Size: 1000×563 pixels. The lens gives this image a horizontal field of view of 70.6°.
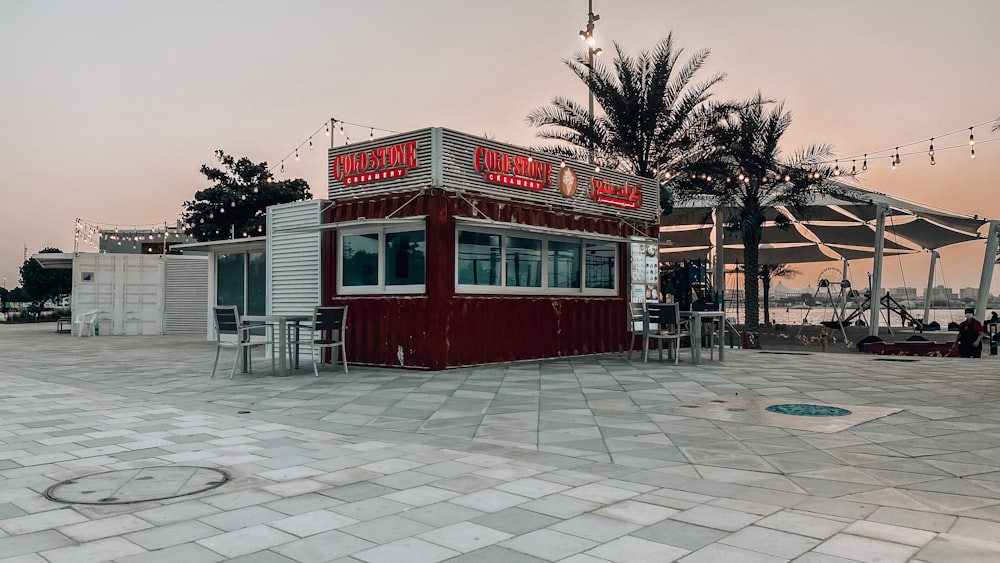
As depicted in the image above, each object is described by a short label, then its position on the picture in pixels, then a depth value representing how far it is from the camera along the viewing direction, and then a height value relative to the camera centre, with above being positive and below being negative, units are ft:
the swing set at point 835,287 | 77.00 +1.99
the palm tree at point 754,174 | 59.11 +11.09
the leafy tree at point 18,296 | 287.03 +2.63
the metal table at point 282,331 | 31.17 -1.25
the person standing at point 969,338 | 44.11 -2.10
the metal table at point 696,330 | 36.17 -1.35
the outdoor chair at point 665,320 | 34.65 -0.84
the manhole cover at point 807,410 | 19.71 -3.03
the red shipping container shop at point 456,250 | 33.04 +2.71
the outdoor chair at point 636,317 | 37.63 -0.77
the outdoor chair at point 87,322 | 70.38 -1.96
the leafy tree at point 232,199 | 114.11 +16.97
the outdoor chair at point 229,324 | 30.07 -0.90
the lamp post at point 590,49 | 57.41 +21.20
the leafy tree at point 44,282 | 173.27 +4.99
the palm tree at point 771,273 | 122.22 +6.18
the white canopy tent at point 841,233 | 59.47 +8.61
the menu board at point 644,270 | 45.93 +2.22
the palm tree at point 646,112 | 57.06 +15.87
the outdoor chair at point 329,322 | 30.77 -0.84
